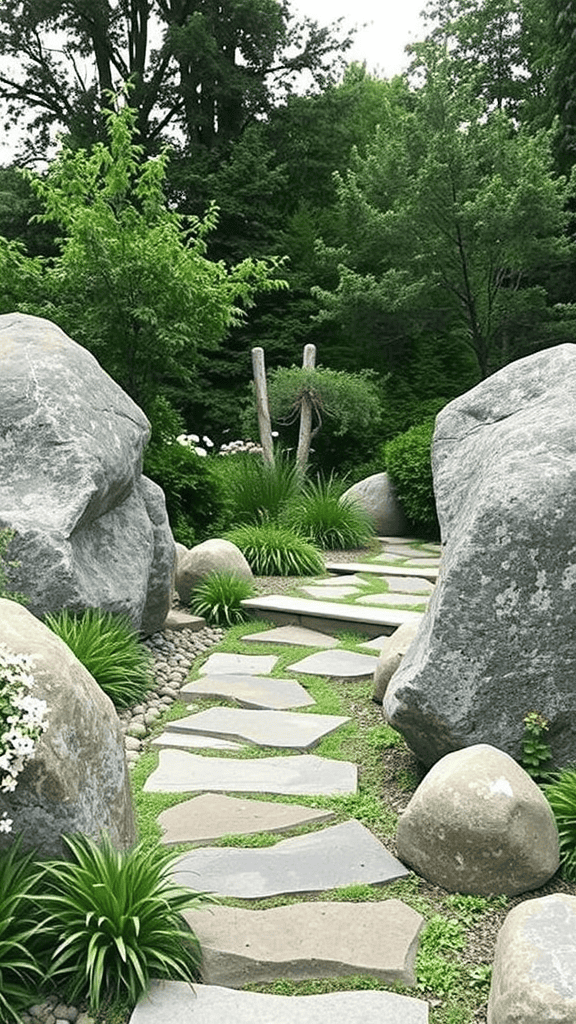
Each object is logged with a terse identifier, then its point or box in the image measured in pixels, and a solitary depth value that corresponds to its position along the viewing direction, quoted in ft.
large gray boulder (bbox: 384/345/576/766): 10.68
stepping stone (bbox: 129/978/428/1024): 7.17
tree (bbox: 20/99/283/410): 26.53
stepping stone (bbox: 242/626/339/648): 19.75
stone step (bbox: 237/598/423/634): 20.48
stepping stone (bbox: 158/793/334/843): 10.51
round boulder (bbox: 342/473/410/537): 37.32
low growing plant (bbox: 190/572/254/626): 21.76
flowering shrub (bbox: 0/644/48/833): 6.89
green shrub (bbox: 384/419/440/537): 35.91
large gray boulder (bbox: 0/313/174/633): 14.96
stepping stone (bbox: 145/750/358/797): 11.89
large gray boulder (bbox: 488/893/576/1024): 6.66
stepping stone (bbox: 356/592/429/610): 22.77
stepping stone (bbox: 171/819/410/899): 9.24
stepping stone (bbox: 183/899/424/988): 7.80
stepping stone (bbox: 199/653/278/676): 17.52
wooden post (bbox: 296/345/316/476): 39.45
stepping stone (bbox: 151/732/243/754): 13.51
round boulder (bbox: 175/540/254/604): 23.06
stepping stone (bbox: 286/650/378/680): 17.33
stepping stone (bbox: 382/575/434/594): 24.73
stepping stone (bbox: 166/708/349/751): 13.72
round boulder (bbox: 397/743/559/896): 9.16
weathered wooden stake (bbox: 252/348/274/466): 37.78
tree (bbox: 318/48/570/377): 39.70
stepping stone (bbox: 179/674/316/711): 15.56
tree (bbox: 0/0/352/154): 57.82
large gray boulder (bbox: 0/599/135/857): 7.90
